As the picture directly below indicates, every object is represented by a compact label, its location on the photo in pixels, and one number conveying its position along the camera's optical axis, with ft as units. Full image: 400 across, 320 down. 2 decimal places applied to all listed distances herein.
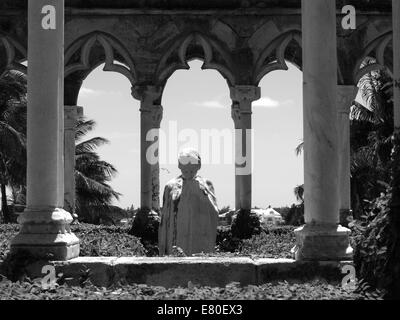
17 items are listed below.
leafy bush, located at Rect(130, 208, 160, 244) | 51.19
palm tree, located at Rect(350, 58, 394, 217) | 94.02
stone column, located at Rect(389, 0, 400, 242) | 20.36
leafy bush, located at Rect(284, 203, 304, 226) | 104.81
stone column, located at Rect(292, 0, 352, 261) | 25.84
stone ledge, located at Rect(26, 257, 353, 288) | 24.35
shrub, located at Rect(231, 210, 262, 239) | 51.67
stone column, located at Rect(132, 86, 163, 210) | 52.49
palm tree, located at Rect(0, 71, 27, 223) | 96.53
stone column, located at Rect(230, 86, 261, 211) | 52.44
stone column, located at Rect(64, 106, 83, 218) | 52.95
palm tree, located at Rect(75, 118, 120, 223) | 131.34
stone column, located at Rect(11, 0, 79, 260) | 25.68
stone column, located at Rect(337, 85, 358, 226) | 50.08
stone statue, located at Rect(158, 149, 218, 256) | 33.17
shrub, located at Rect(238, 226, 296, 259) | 41.04
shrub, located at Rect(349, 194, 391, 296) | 20.15
